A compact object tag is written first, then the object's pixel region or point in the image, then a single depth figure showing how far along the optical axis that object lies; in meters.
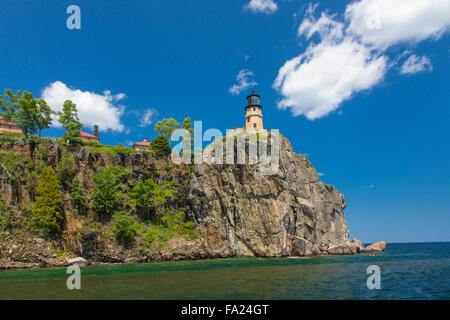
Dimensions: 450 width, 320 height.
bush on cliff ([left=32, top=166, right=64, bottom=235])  38.25
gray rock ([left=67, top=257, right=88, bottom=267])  36.27
